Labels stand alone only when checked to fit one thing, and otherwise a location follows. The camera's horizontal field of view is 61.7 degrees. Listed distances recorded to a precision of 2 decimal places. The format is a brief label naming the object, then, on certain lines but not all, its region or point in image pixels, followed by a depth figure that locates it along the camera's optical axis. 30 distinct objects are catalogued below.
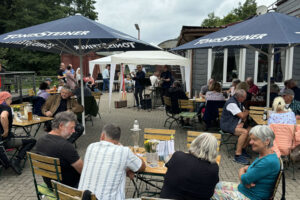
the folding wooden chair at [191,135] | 3.63
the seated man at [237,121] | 4.69
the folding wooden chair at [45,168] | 2.48
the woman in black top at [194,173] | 2.10
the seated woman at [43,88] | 6.64
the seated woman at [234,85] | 7.42
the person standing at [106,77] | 16.92
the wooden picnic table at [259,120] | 4.66
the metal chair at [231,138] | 6.13
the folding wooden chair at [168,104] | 7.19
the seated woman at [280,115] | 4.04
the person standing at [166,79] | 10.53
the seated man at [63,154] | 2.57
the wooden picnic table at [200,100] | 7.31
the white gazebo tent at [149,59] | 9.03
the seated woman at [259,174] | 2.30
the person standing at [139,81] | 10.61
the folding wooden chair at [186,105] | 6.82
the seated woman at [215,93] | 6.14
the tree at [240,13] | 36.62
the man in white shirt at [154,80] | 12.65
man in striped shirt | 2.20
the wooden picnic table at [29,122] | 4.65
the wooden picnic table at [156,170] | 2.62
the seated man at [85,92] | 7.29
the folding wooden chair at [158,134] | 3.69
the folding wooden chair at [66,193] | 1.87
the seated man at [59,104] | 5.58
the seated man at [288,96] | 4.74
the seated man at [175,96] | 7.12
